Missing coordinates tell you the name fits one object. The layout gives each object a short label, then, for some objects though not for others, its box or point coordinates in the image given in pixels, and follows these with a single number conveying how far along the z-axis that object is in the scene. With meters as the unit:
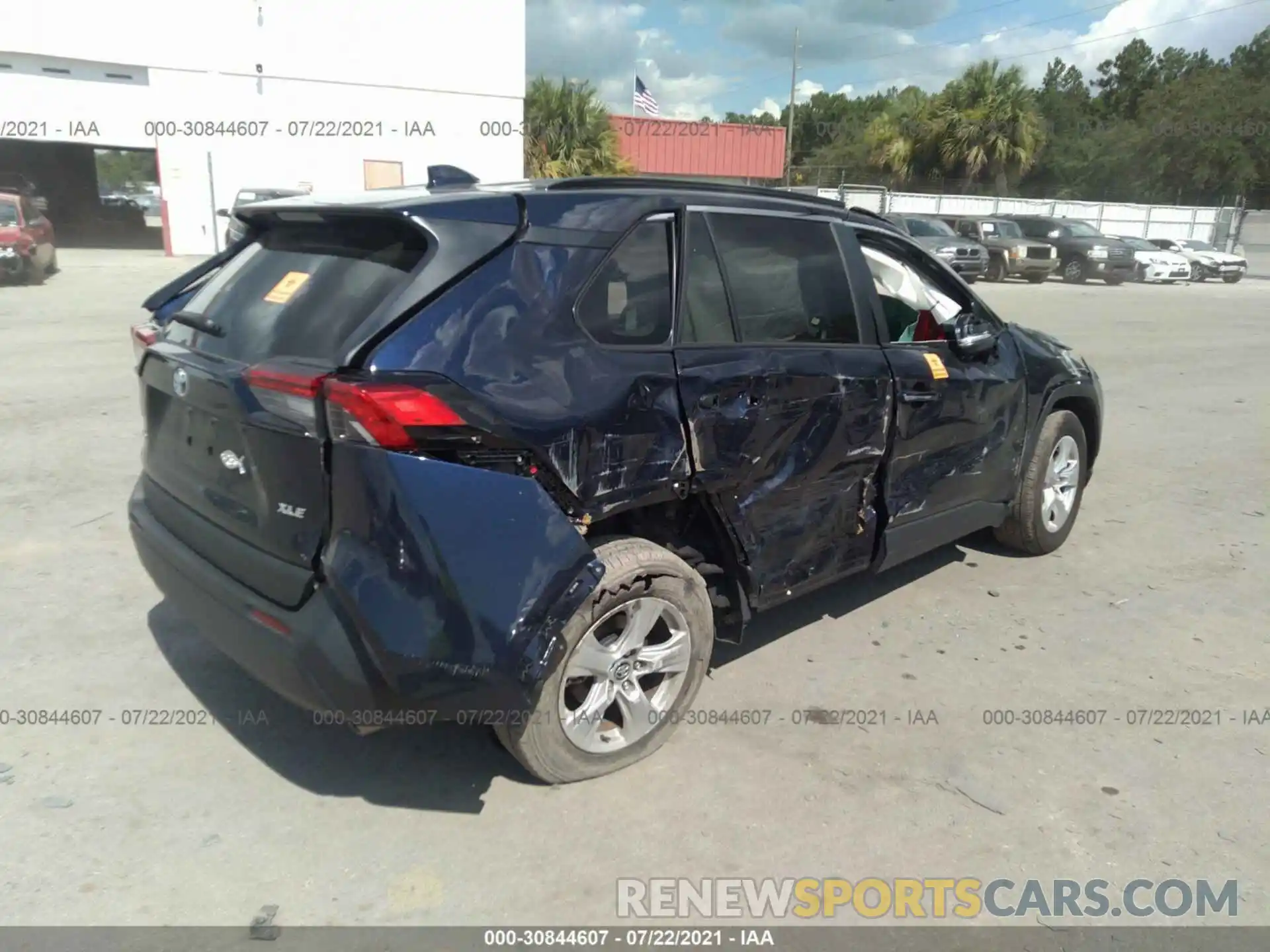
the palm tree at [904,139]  42.59
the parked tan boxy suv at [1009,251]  25.23
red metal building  34.34
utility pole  39.91
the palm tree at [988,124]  39.78
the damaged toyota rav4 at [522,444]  2.55
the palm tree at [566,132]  27.98
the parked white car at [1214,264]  30.28
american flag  31.55
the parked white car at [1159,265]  28.41
